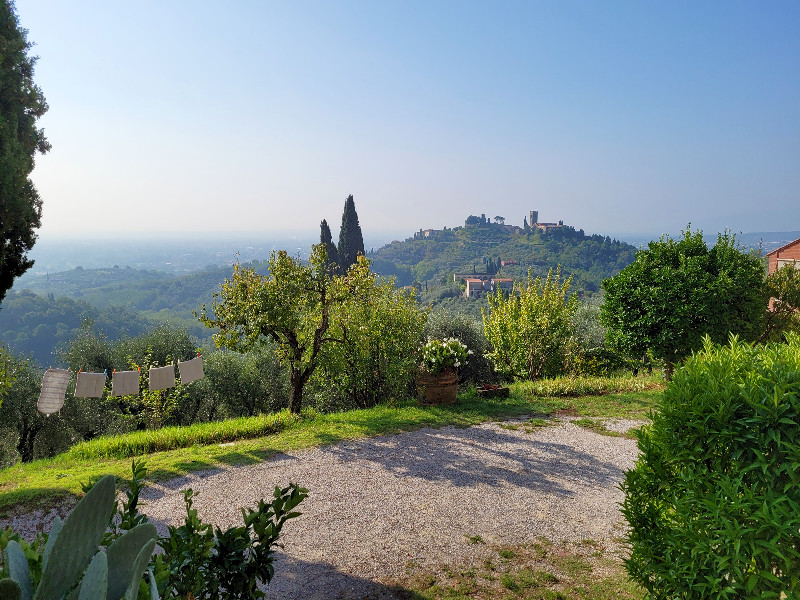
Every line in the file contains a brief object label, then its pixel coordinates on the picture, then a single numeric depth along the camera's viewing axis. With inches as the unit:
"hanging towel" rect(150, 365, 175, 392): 442.6
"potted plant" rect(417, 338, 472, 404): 458.3
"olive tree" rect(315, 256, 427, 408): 476.4
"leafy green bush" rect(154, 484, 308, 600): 95.8
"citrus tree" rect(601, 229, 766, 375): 460.1
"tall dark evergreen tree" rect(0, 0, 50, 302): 306.3
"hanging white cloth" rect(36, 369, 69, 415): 400.2
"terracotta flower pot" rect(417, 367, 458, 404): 459.8
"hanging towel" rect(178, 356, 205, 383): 450.9
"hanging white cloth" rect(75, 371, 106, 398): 418.3
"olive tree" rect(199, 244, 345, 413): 394.9
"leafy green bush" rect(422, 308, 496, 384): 804.0
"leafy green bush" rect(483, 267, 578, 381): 608.7
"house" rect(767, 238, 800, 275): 1097.4
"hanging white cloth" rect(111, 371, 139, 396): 435.8
